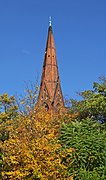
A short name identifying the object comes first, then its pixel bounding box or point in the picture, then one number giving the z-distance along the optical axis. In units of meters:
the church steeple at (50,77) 47.94
